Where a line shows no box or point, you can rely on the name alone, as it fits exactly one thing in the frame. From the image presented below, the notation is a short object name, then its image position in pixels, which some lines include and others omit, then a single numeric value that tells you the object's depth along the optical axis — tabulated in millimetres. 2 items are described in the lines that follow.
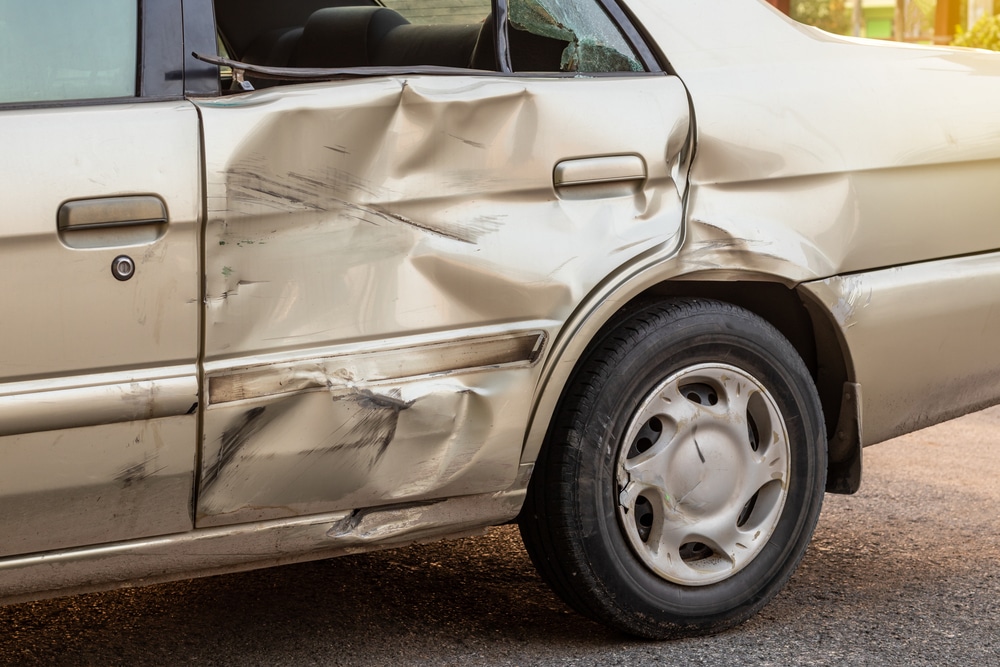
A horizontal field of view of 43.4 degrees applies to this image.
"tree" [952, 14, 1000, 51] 12734
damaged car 2158
